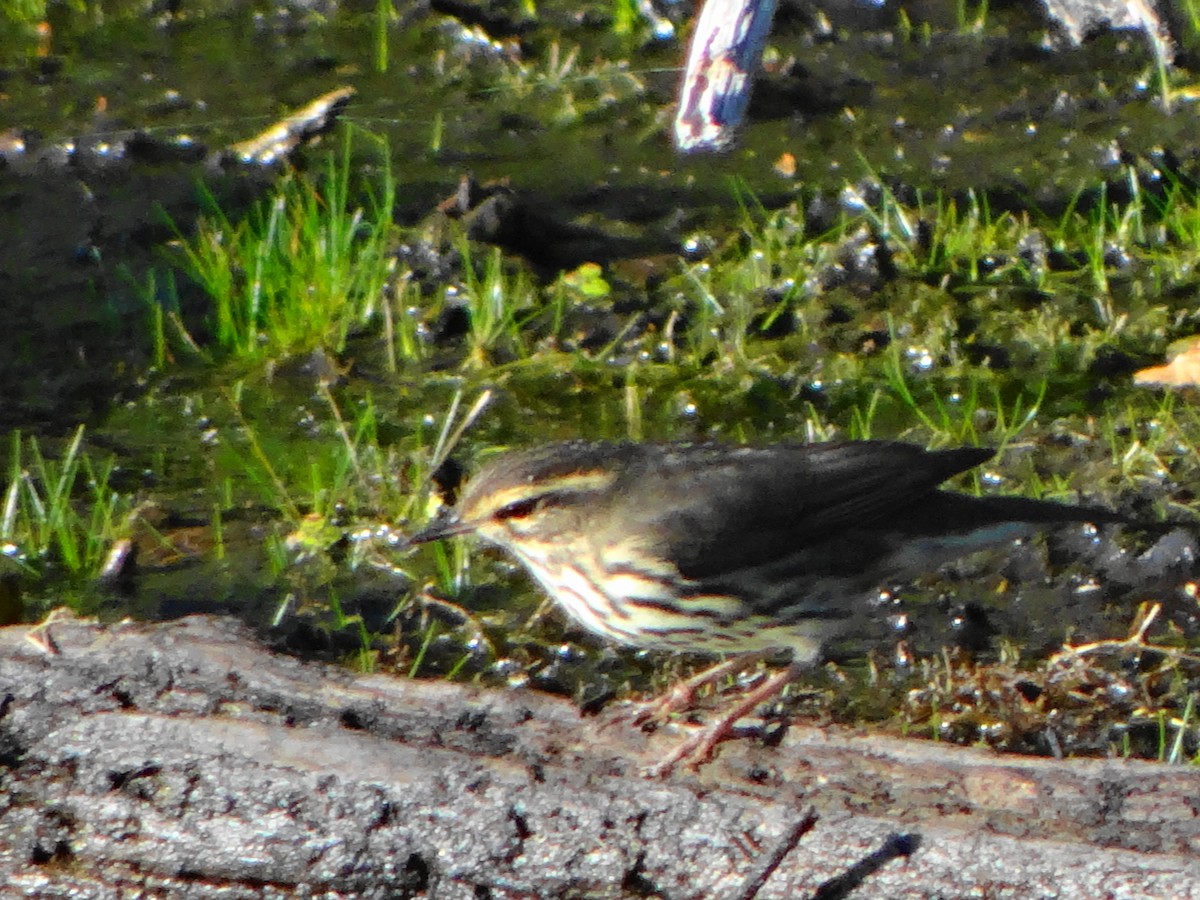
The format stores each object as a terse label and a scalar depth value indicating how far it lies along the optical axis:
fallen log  7.99
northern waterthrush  10.26
